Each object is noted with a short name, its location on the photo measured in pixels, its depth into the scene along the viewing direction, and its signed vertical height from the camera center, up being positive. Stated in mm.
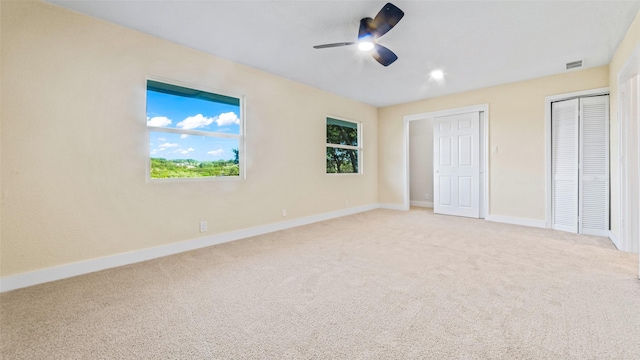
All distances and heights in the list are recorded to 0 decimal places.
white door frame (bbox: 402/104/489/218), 5074 +722
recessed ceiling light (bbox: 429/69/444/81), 4141 +1666
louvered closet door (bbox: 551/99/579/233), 4137 +242
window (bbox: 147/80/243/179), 3146 +602
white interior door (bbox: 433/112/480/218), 5330 +306
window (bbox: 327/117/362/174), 5539 +711
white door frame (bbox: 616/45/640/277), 3039 +408
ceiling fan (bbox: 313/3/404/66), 2305 +1418
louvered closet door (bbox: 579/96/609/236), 3869 +192
